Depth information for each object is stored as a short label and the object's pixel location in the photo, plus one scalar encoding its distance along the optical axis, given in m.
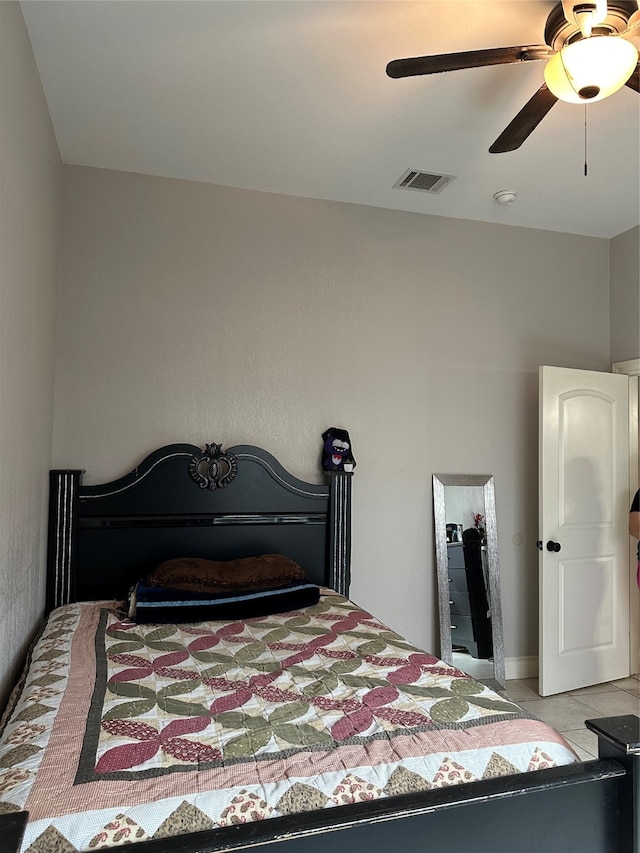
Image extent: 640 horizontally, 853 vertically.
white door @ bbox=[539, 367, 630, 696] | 3.57
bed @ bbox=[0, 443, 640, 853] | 1.15
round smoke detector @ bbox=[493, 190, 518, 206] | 3.38
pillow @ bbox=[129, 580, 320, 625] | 2.50
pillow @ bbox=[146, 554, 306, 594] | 2.72
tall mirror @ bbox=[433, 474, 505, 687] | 3.58
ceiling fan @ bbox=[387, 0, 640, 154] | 1.67
